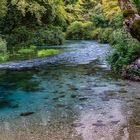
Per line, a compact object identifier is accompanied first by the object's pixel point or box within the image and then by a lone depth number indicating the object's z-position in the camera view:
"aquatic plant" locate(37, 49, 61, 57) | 13.31
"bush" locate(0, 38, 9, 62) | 12.30
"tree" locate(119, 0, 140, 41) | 7.18
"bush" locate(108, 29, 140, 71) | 8.06
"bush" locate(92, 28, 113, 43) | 20.02
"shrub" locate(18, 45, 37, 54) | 14.51
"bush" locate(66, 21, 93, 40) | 26.65
